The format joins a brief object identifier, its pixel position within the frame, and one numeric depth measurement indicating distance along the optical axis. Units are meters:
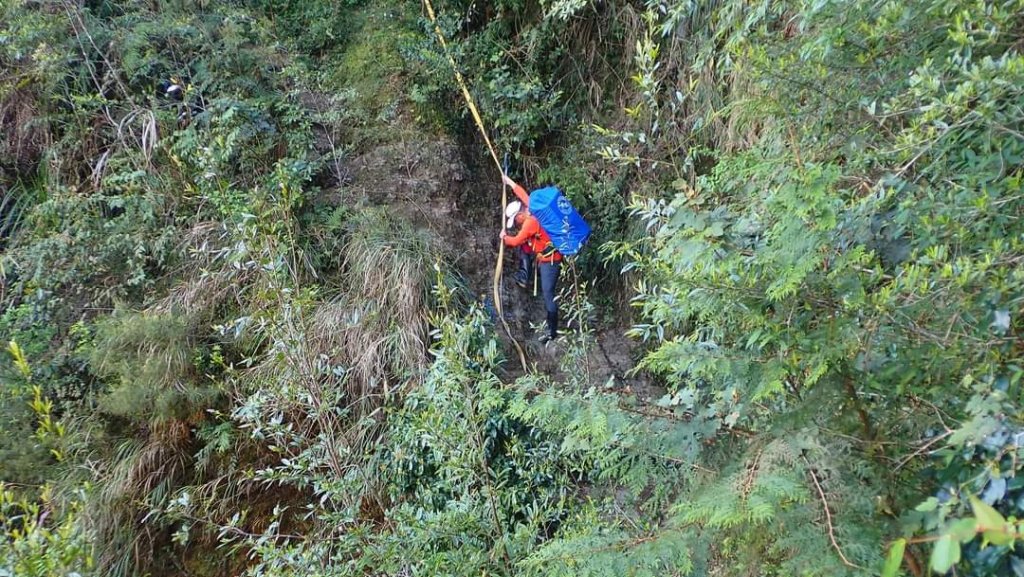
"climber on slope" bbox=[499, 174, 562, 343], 5.40
